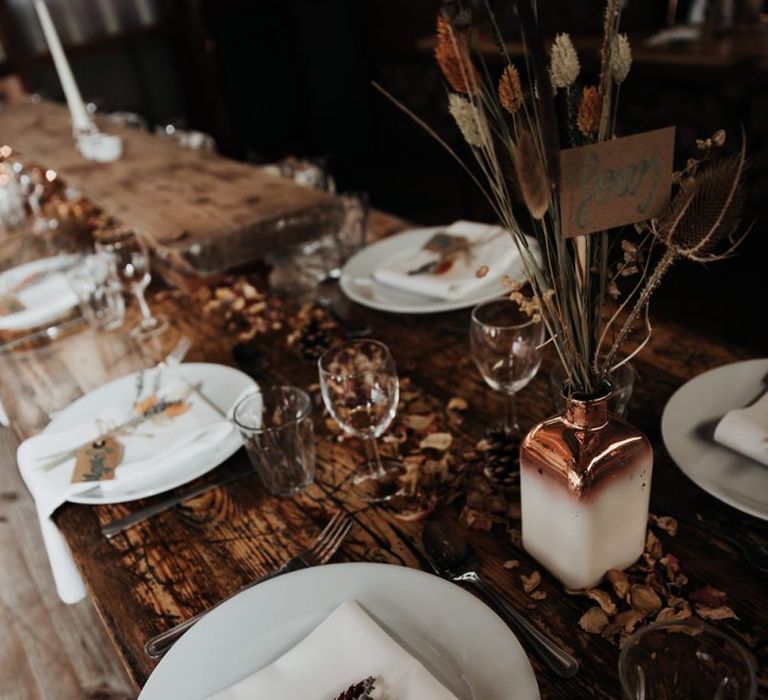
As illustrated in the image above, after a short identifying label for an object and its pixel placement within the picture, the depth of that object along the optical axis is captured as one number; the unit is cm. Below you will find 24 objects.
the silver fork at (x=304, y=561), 77
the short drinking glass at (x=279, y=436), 95
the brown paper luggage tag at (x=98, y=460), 100
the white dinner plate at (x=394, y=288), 131
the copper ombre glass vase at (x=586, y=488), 70
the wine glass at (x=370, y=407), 96
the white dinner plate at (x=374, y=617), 64
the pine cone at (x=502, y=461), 93
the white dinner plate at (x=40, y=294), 159
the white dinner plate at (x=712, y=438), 80
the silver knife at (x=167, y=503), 96
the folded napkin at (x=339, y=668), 64
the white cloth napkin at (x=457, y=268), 131
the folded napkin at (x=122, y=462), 99
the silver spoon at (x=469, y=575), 69
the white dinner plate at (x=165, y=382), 99
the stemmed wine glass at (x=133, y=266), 152
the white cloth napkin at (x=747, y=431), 82
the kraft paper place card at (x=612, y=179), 60
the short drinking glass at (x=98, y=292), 150
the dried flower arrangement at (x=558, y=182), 56
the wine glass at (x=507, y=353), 99
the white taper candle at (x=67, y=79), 213
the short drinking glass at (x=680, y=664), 56
